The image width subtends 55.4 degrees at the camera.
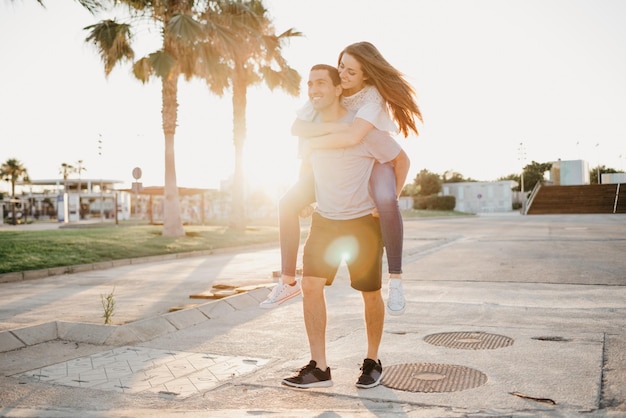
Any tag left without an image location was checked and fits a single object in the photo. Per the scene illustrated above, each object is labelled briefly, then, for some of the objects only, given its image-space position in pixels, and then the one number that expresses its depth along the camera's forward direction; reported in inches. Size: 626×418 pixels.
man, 134.8
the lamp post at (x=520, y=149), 3575.3
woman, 131.6
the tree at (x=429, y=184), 3388.3
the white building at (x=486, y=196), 3110.2
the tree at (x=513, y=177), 4757.6
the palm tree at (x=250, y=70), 881.5
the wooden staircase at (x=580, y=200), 1949.6
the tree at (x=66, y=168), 3452.3
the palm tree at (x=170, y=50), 744.3
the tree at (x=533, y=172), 4463.6
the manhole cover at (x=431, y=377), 131.4
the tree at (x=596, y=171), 4498.0
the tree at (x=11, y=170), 2918.3
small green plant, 214.5
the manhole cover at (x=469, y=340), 172.6
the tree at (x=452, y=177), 4291.3
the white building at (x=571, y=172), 3024.1
